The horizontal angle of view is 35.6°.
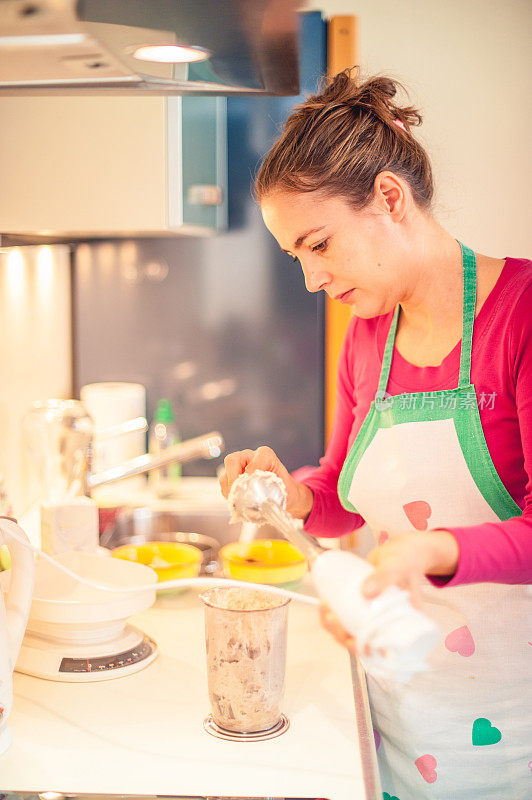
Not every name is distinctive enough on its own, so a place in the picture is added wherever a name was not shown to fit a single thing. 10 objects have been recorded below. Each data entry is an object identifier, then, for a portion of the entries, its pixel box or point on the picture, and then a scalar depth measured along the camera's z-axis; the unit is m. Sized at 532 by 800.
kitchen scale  1.11
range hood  0.72
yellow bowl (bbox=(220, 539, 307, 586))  1.43
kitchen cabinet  1.58
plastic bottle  2.24
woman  1.06
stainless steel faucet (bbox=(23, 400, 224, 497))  1.57
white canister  2.18
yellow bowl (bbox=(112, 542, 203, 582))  1.52
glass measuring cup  0.96
